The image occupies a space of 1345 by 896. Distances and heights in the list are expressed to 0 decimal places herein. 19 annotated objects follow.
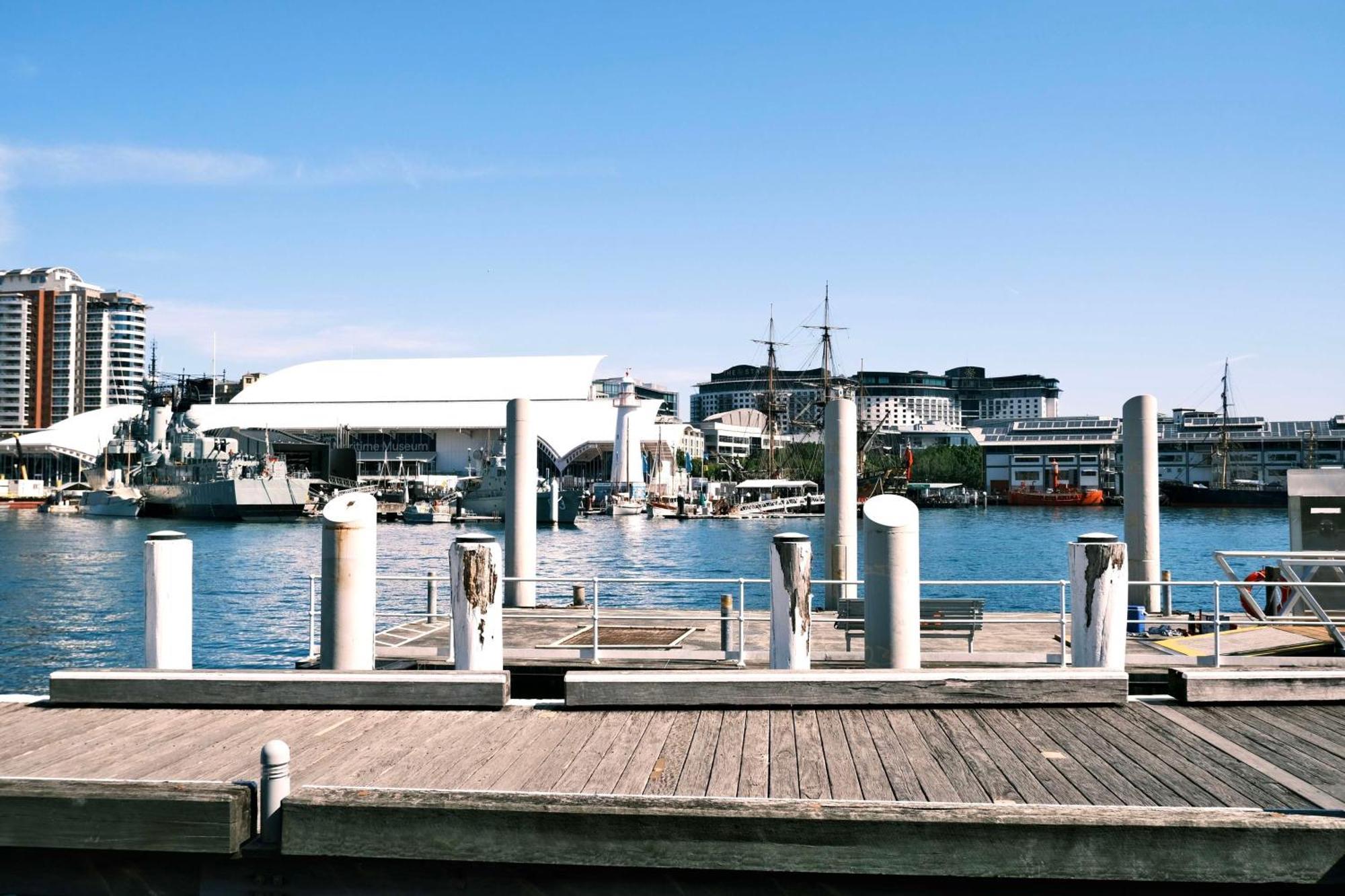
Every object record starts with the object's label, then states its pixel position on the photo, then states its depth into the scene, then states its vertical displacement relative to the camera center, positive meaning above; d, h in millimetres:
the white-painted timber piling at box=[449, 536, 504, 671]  11086 -1388
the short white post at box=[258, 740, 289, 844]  7012 -2012
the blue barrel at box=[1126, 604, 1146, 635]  17688 -2342
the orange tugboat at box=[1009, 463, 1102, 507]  179000 -3734
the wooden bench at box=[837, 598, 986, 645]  15062 -2039
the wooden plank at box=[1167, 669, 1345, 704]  9695 -1895
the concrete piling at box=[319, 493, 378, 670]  11453 -1193
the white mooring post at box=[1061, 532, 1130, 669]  11391 -1347
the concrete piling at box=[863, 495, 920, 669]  11438 -1182
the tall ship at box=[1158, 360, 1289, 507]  159875 -3002
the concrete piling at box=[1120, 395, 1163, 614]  20703 -415
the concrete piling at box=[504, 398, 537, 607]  20812 -429
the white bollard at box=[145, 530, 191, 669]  11031 -1296
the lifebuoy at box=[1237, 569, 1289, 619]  13000 -1799
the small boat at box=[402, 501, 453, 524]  121812 -4273
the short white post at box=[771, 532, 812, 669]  11516 -1304
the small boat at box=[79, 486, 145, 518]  125750 -3079
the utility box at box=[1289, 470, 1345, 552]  17703 -565
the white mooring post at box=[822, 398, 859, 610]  19922 -294
